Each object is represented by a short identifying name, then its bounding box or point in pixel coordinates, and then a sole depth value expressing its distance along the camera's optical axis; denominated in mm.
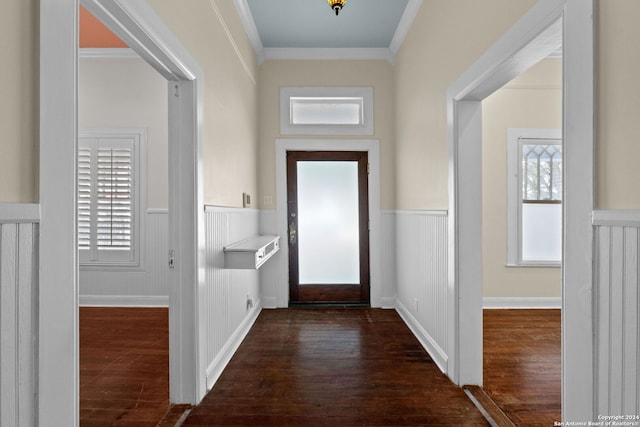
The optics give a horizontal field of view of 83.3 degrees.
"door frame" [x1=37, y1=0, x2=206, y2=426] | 1023
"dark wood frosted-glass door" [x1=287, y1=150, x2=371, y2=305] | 4285
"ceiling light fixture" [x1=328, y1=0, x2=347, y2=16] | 2514
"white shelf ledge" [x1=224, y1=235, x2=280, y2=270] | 2641
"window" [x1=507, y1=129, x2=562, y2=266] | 4008
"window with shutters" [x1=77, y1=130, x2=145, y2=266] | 4008
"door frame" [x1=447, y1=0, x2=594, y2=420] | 1210
